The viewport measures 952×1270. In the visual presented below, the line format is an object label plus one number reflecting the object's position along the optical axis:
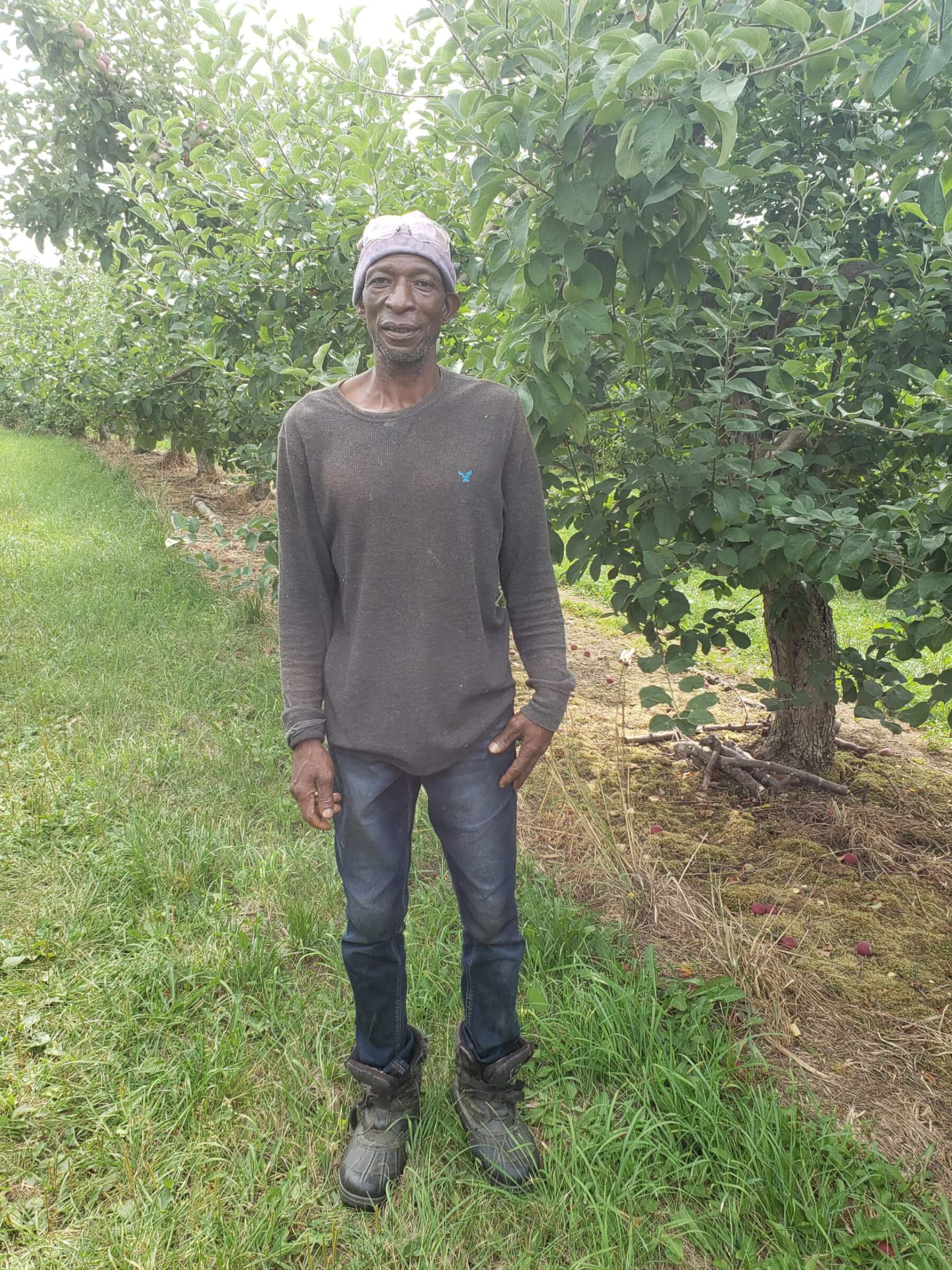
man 1.62
